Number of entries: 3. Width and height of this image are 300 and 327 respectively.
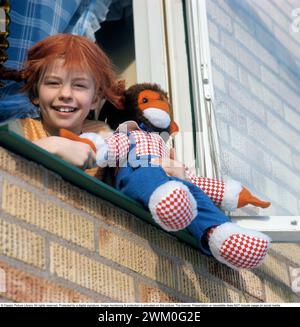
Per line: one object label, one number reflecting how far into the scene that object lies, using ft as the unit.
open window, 14.27
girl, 13.00
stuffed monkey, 11.32
